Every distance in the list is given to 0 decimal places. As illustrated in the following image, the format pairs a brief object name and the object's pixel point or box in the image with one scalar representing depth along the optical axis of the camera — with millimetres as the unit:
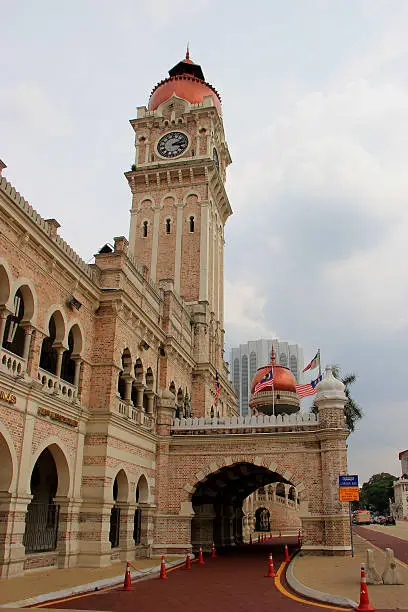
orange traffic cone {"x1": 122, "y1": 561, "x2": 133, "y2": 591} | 14938
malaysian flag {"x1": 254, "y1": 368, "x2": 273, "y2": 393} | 32434
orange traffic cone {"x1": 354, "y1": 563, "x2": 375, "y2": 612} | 10914
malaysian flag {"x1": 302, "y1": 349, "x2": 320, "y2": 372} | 30344
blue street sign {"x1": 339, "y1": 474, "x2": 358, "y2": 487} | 22484
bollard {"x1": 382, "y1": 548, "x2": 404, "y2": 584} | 14320
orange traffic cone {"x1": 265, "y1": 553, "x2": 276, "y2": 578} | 17912
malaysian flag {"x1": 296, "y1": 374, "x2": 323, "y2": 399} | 29891
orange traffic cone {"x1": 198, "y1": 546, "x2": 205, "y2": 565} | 21991
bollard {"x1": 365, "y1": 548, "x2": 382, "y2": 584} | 14391
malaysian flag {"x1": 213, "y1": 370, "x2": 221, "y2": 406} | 35562
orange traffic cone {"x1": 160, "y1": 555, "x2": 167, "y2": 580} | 17391
